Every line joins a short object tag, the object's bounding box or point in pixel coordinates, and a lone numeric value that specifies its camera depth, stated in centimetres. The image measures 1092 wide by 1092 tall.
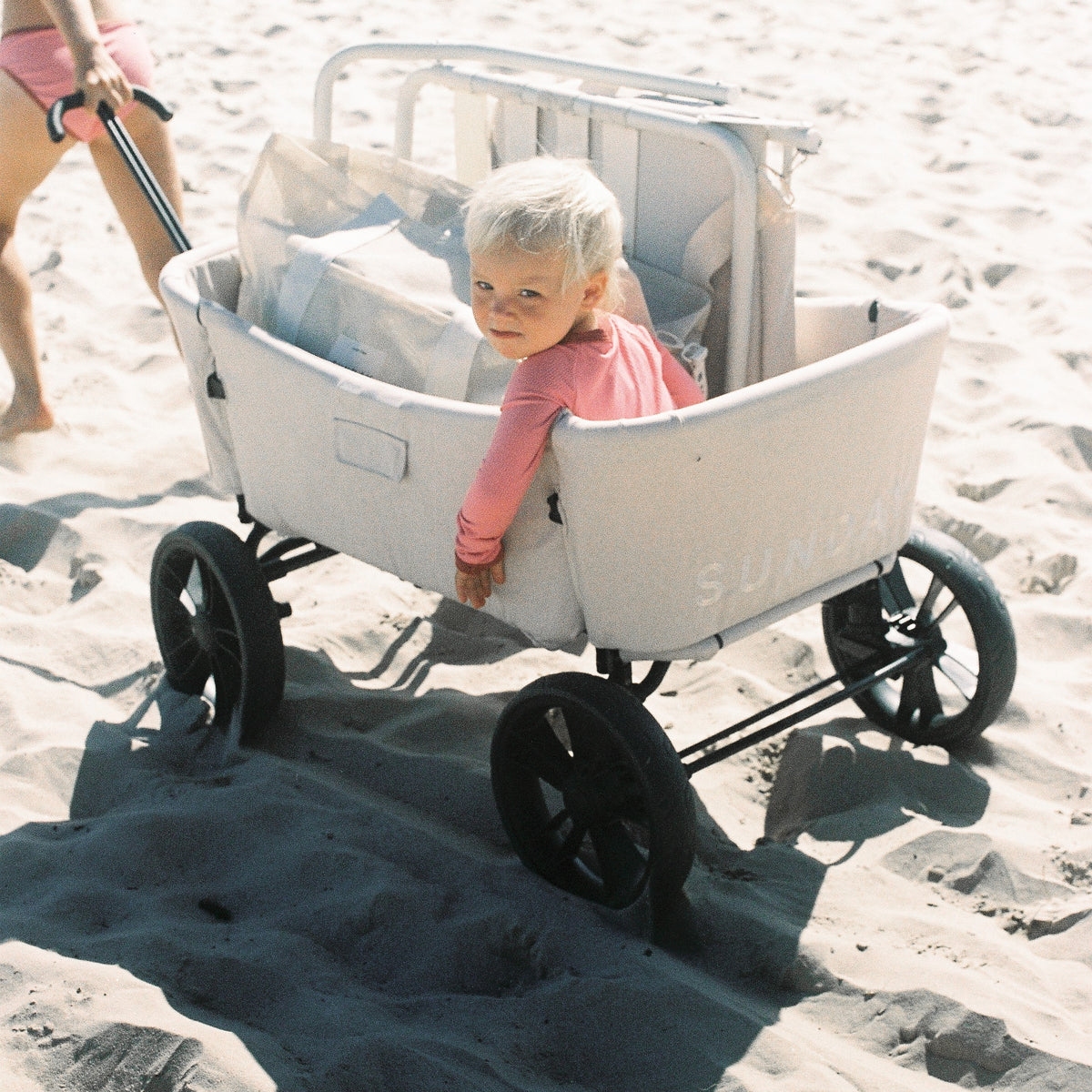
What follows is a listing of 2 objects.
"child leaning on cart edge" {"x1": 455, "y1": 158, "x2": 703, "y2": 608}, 199
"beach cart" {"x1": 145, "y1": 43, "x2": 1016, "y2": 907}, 203
